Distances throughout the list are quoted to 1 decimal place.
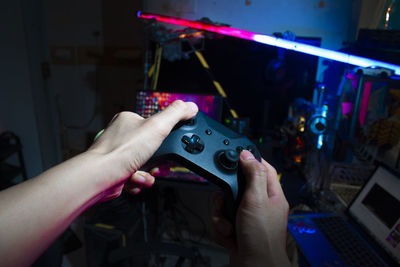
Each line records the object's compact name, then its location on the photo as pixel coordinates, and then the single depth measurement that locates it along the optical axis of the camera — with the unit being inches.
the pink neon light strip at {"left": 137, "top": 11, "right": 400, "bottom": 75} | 38.0
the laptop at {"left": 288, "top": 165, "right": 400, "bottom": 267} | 31.1
